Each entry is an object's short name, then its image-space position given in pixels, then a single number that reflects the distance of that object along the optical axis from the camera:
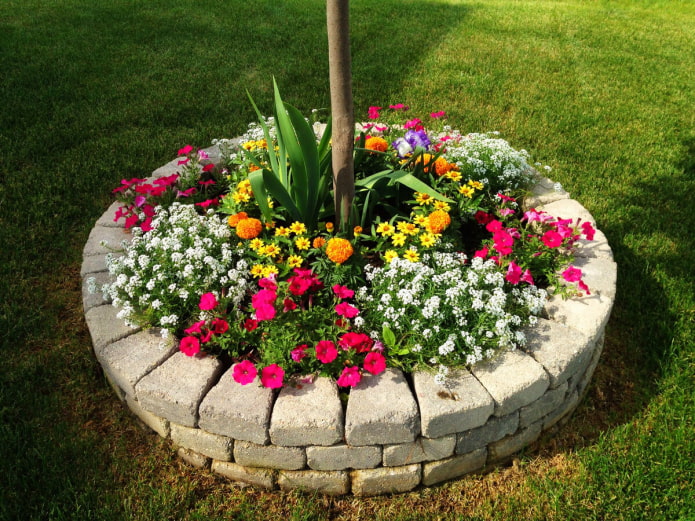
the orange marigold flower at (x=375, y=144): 2.95
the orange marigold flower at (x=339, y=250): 2.29
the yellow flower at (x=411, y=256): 2.38
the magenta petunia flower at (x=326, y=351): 2.01
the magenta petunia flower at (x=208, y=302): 2.14
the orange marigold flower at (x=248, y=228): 2.44
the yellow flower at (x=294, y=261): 2.40
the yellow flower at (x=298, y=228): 2.49
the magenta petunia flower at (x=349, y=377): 1.98
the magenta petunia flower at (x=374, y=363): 2.01
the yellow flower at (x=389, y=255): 2.41
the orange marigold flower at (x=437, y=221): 2.44
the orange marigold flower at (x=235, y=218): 2.56
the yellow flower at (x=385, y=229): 2.51
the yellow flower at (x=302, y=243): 2.44
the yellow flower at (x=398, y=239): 2.44
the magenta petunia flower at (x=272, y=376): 1.97
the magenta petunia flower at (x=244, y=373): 2.00
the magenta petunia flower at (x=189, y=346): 2.10
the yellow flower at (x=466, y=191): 2.75
